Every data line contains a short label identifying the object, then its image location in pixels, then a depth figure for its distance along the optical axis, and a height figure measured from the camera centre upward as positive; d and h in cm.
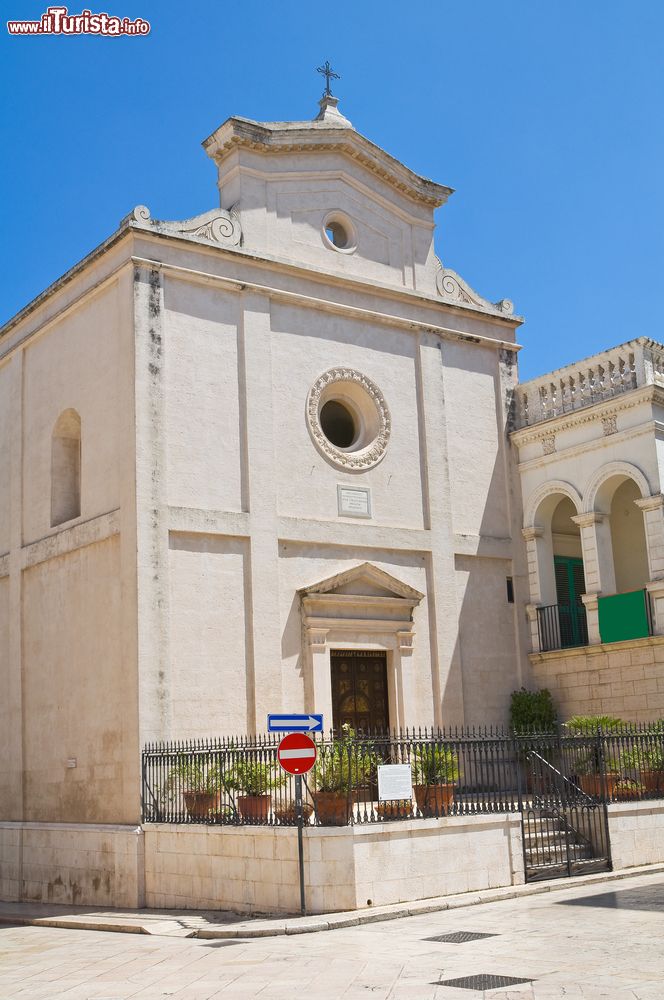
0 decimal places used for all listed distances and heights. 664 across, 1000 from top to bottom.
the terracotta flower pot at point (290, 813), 1530 -105
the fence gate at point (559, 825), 1698 -154
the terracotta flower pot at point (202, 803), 1691 -96
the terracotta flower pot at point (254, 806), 1602 -98
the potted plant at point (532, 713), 2230 +17
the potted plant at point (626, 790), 1845 -112
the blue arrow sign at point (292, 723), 1527 +11
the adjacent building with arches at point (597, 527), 2138 +384
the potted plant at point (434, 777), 1586 -70
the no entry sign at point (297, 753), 1460 -27
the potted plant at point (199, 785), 1695 -72
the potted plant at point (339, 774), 1495 -57
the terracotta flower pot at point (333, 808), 1492 -98
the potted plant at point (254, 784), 1606 -69
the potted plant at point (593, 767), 1808 -75
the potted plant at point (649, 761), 1888 -70
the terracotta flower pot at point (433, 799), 1583 -98
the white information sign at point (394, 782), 1539 -71
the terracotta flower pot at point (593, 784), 1803 -100
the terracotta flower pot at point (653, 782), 1892 -104
